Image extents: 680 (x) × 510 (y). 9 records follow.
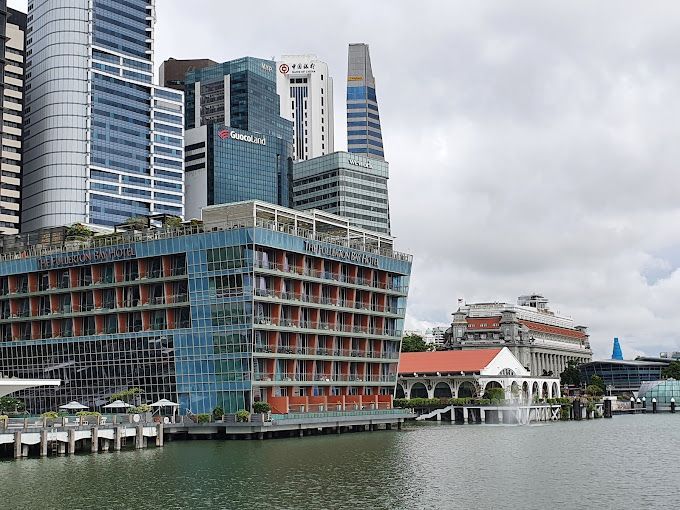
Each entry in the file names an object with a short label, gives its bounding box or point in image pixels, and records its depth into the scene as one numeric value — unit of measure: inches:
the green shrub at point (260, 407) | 4596.5
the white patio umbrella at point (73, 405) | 4403.5
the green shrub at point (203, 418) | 4515.3
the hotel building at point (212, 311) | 4795.8
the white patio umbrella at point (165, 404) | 4630.7
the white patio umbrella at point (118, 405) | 4429.1
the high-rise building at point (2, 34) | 7431.1
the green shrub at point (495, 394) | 7054.6
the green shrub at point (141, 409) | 4278.1
